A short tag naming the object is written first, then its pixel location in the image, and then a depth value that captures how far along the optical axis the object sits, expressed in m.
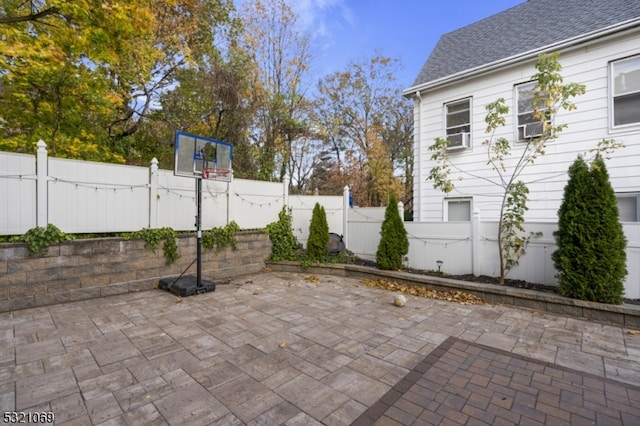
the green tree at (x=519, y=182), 4.48
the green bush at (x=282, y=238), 7.36
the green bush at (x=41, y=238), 4.16
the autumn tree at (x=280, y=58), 10.05
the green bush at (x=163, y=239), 5.26
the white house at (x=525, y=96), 5.52
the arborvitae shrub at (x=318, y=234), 7.16
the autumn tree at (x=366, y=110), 17.67
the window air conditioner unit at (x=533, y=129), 6.23
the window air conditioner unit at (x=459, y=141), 7.30
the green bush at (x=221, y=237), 6.17
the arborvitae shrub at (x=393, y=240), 6.14
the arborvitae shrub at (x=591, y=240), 3.96
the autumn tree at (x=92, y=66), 4.92
